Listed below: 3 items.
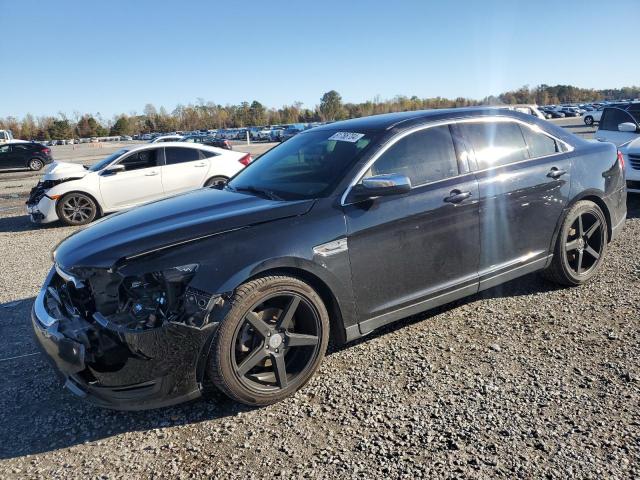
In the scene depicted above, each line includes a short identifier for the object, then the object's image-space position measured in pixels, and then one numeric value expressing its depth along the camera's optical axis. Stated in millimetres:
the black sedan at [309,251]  2717
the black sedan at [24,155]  23233
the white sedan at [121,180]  9469
